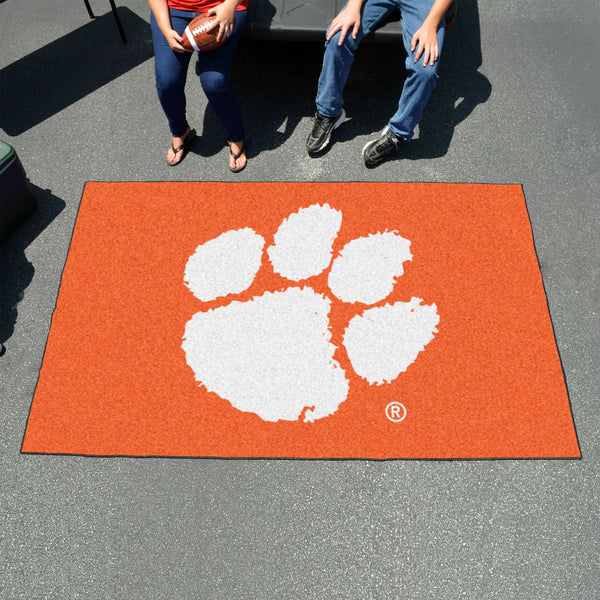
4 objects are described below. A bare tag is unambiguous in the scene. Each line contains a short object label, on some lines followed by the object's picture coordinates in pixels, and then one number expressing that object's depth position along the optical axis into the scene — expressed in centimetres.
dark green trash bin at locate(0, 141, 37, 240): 168
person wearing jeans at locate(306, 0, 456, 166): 174
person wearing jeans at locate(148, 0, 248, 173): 169
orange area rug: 153
